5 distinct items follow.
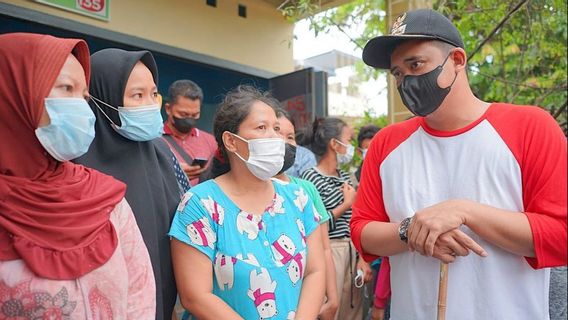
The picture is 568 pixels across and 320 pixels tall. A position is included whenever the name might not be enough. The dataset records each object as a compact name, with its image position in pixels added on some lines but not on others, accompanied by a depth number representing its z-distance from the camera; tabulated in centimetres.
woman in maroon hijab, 130
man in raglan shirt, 139
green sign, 430
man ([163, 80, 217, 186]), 378
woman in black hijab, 182
